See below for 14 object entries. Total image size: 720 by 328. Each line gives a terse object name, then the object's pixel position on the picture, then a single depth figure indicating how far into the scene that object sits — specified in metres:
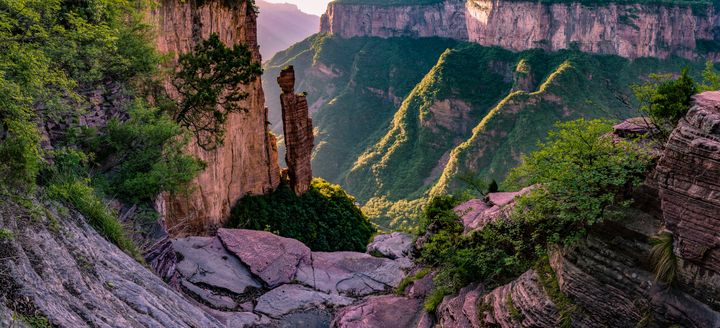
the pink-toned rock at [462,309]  13.54
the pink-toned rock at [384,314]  15.59
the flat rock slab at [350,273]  19.70
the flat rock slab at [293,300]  16.23
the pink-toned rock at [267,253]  18.48
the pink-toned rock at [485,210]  16.27
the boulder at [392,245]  25.89
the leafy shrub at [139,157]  12.16
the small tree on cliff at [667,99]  10.81
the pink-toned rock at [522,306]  11.77
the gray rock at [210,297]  14.82
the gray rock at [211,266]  16.27
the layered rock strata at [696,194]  9.40
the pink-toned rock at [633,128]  12.04
